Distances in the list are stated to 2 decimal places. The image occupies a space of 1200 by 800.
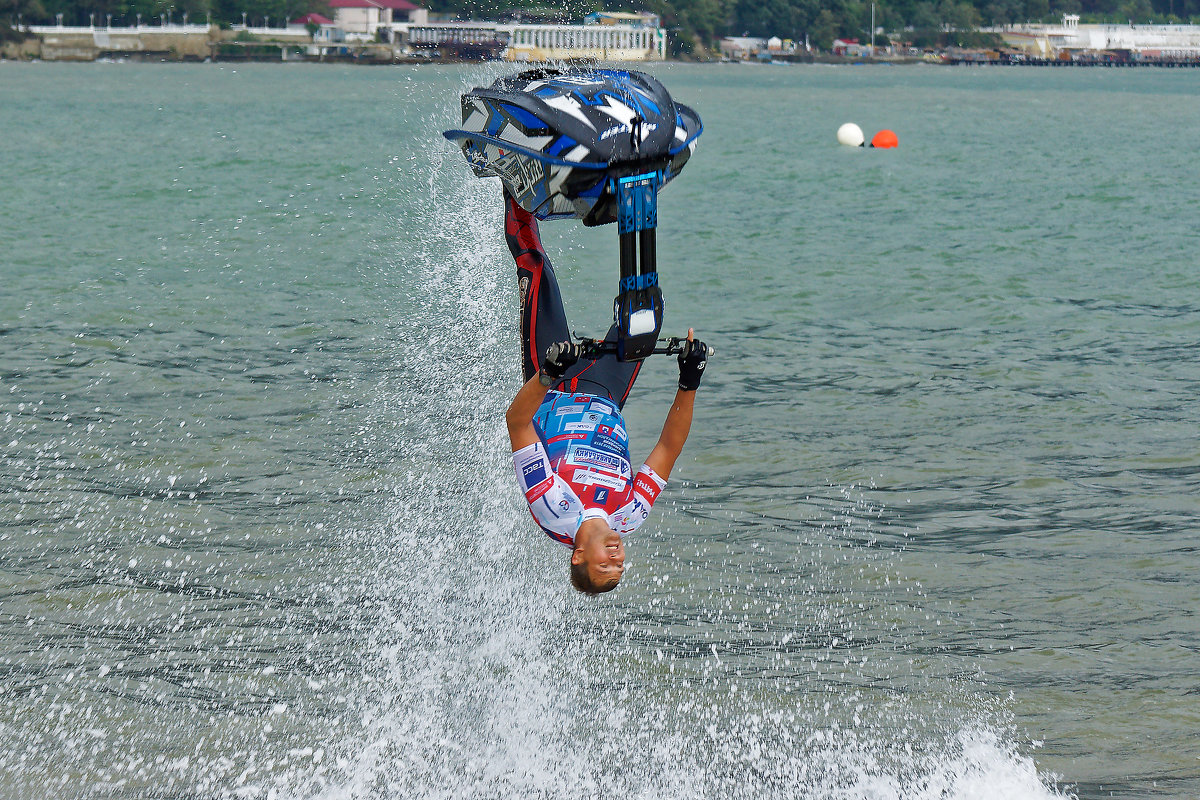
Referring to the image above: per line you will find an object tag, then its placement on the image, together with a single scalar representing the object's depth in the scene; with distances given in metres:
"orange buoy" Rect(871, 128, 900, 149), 129.75
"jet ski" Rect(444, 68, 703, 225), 15.21
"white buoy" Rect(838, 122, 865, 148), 131.00
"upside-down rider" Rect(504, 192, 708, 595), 16.05
